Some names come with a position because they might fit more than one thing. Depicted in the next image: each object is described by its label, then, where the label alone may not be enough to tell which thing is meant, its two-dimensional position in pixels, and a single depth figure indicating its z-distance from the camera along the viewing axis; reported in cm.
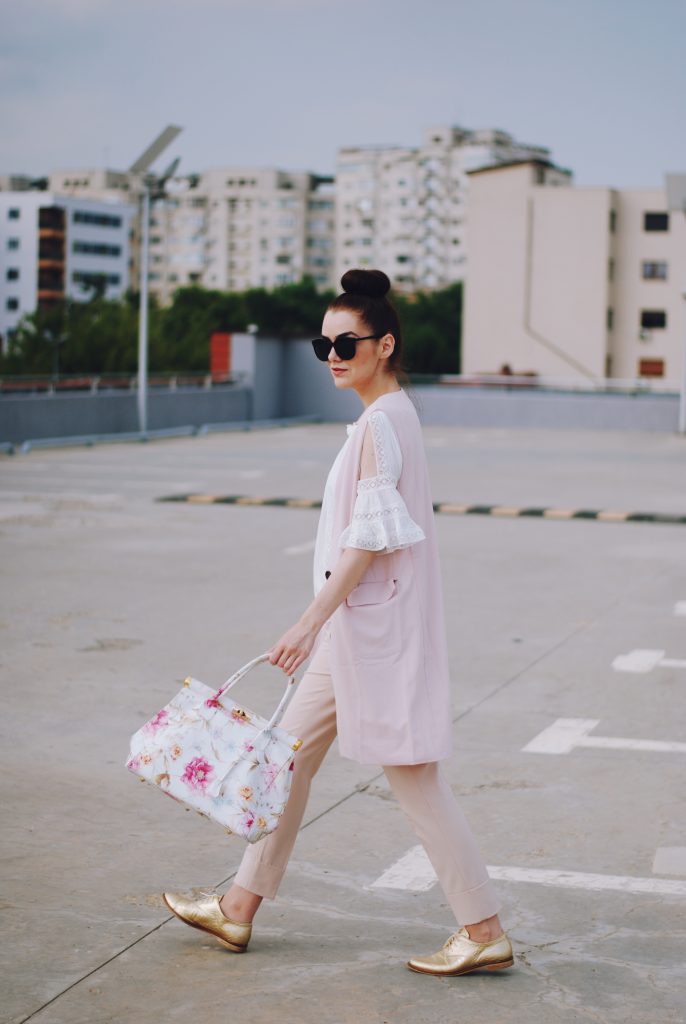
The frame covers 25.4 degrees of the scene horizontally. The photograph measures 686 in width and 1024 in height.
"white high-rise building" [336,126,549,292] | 17850
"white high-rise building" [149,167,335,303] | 19325
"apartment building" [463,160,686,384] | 7381
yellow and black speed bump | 1558
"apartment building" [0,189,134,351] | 15925
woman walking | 364
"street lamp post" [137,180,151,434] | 2884
